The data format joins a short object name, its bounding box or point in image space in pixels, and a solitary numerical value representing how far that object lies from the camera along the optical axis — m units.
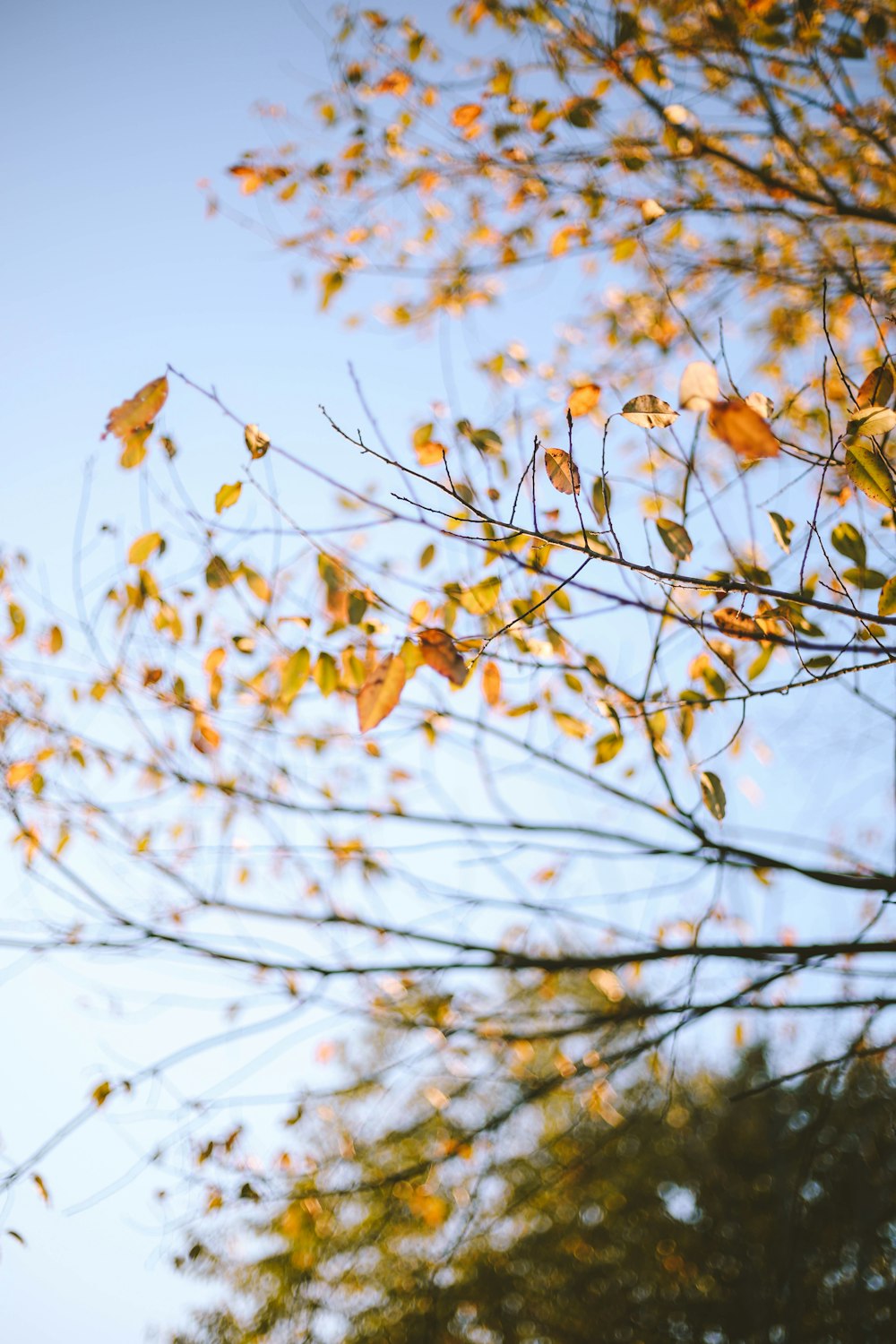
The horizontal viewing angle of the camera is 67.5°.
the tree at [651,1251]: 4.50
